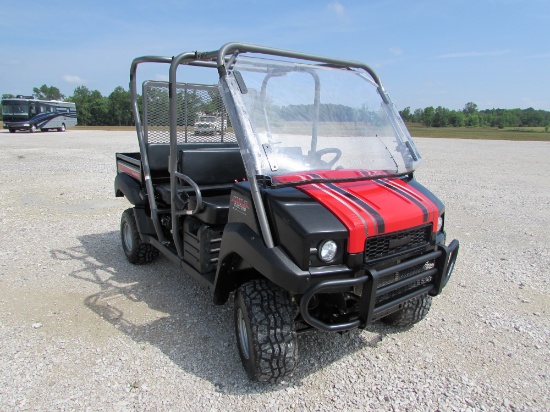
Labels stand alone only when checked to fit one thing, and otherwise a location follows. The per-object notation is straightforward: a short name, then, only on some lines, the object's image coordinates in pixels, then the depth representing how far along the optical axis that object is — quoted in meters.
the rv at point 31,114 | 31.17
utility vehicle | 2.51
